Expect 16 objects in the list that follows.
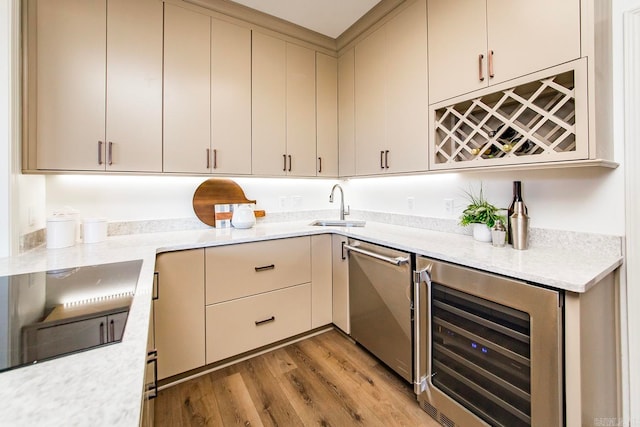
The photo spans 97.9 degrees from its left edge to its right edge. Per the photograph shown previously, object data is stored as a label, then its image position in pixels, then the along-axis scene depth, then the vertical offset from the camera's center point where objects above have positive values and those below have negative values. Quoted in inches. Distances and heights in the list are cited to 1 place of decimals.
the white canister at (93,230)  70.9 -3.4
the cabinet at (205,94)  76.8 +35.8
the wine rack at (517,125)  47.6 +18.7
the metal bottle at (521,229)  57.9 -2.9
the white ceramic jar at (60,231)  65.3 -3.5
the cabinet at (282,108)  90.4 +37.0
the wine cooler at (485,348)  41.3 -23.5
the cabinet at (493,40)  48.3 +35.0
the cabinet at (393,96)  74.3 +35.8
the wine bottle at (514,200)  61.7 +3.3
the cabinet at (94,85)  62.6 +31.9
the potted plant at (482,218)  65.3 -0.7
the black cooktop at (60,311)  24.7 -10.7
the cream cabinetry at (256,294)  72.1 -22.0
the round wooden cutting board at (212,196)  90.2 +6.6
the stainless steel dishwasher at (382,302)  64.4 -22.3
